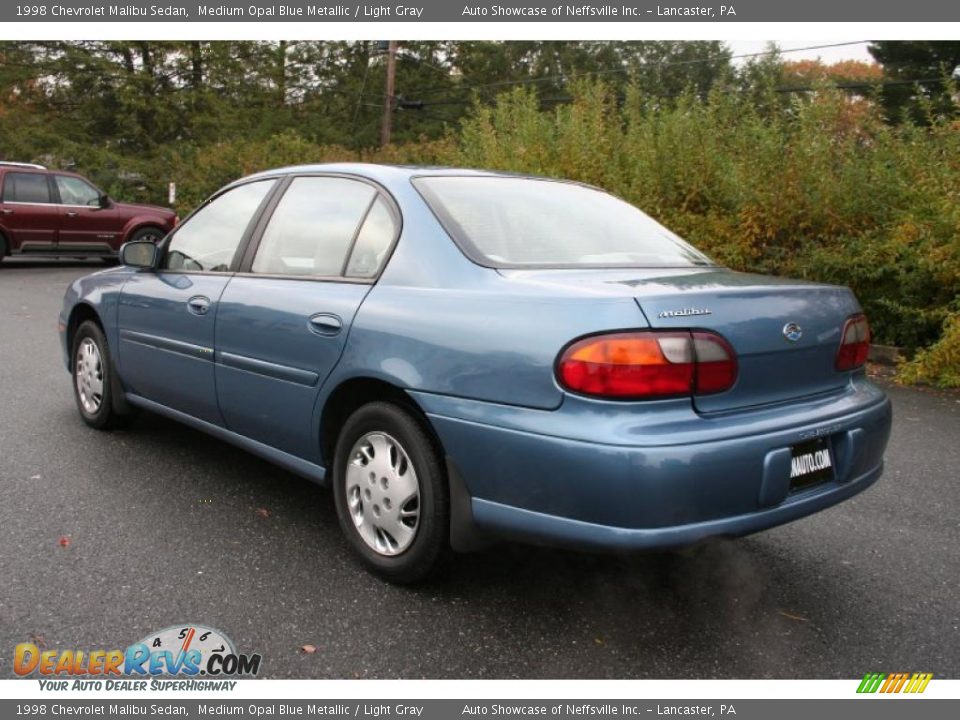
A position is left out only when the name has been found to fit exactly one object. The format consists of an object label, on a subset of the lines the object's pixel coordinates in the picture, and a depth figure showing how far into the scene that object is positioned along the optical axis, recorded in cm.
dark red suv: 1600
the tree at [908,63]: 2850
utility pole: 2912
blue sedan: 253
